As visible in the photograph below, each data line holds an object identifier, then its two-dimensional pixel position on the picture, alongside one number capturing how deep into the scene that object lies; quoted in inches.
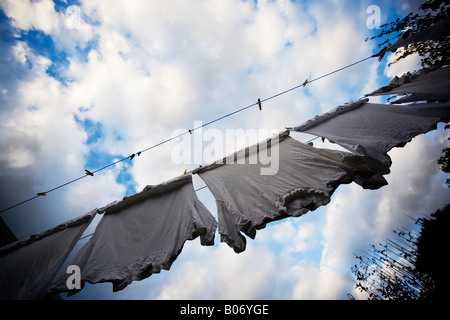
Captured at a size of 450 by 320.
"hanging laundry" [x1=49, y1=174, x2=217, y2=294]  65.6
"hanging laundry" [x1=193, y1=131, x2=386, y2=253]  63.3
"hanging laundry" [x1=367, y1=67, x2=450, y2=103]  93.8
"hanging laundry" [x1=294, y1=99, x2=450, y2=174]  68.7
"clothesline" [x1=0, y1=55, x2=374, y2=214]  117.0
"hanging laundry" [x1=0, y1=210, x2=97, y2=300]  73.6
